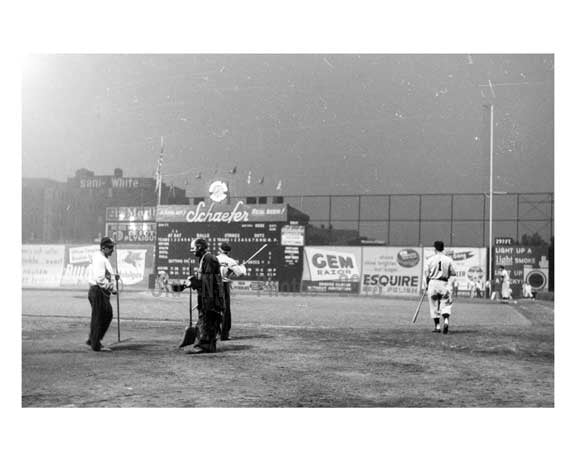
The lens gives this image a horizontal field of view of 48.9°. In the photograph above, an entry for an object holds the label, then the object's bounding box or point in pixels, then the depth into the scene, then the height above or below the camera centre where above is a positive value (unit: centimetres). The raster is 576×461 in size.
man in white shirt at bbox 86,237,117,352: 767 -58
